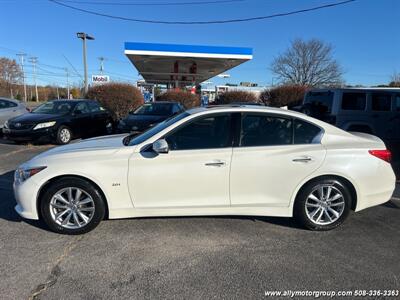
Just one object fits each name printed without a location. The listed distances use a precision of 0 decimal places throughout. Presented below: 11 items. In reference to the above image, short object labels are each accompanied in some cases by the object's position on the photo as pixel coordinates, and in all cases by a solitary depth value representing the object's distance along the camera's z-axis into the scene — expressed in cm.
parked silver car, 1295
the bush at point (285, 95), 2430
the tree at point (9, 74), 7821
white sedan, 407
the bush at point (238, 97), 2705
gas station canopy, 2436
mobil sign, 2344
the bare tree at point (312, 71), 5469
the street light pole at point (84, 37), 2617
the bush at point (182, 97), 2419
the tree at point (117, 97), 1934
